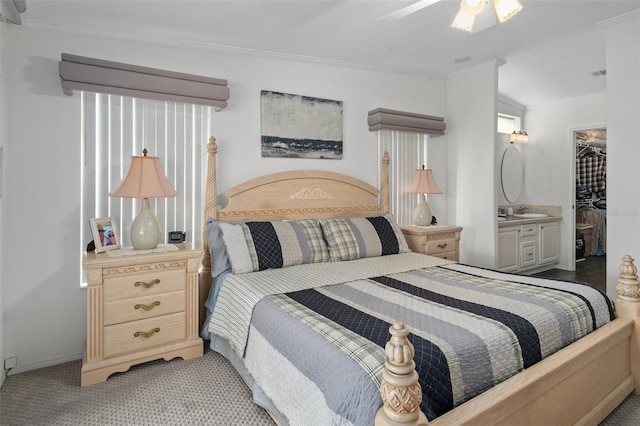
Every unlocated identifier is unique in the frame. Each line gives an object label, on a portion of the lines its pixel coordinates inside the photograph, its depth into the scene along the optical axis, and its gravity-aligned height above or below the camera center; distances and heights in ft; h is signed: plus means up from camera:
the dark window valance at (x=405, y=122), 12.33 +3.08
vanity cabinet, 15.21 -1.47
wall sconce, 17.60 +3.51
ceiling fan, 6.17 +3.47
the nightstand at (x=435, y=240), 11.99 -0.94
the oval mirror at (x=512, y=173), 17.95 +1.86
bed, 4.16 -1.66
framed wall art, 10.99 +2.60
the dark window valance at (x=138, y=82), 8.13 +3.00
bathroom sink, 17.22 -0.16
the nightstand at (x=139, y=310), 7.50 -2.12
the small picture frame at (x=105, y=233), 8.21 -0.53
